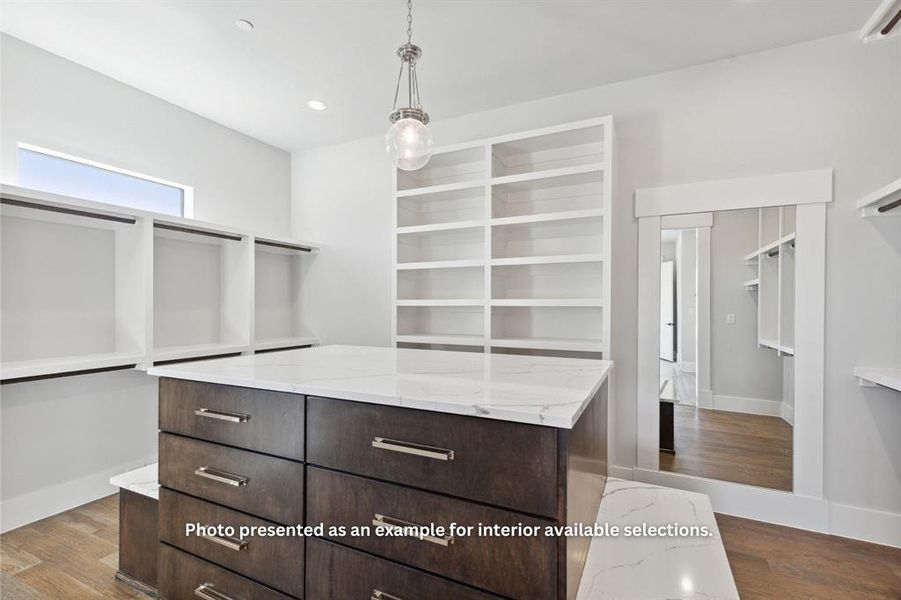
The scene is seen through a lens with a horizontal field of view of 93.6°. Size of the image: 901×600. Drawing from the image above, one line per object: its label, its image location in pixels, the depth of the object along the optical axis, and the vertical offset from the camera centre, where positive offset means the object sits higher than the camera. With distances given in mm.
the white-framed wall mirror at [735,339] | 2410 -244
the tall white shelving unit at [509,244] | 2770 +414
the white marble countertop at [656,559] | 1136 -782
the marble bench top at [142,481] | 1679 -770
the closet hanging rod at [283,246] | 3536 +462
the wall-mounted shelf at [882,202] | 1986 +505
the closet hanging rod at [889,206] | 2100 +482
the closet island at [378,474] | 979 -483
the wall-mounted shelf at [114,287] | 2355 +67
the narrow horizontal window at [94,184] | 2512 +759
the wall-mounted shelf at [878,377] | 1979 -379
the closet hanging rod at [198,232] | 2807 +471
